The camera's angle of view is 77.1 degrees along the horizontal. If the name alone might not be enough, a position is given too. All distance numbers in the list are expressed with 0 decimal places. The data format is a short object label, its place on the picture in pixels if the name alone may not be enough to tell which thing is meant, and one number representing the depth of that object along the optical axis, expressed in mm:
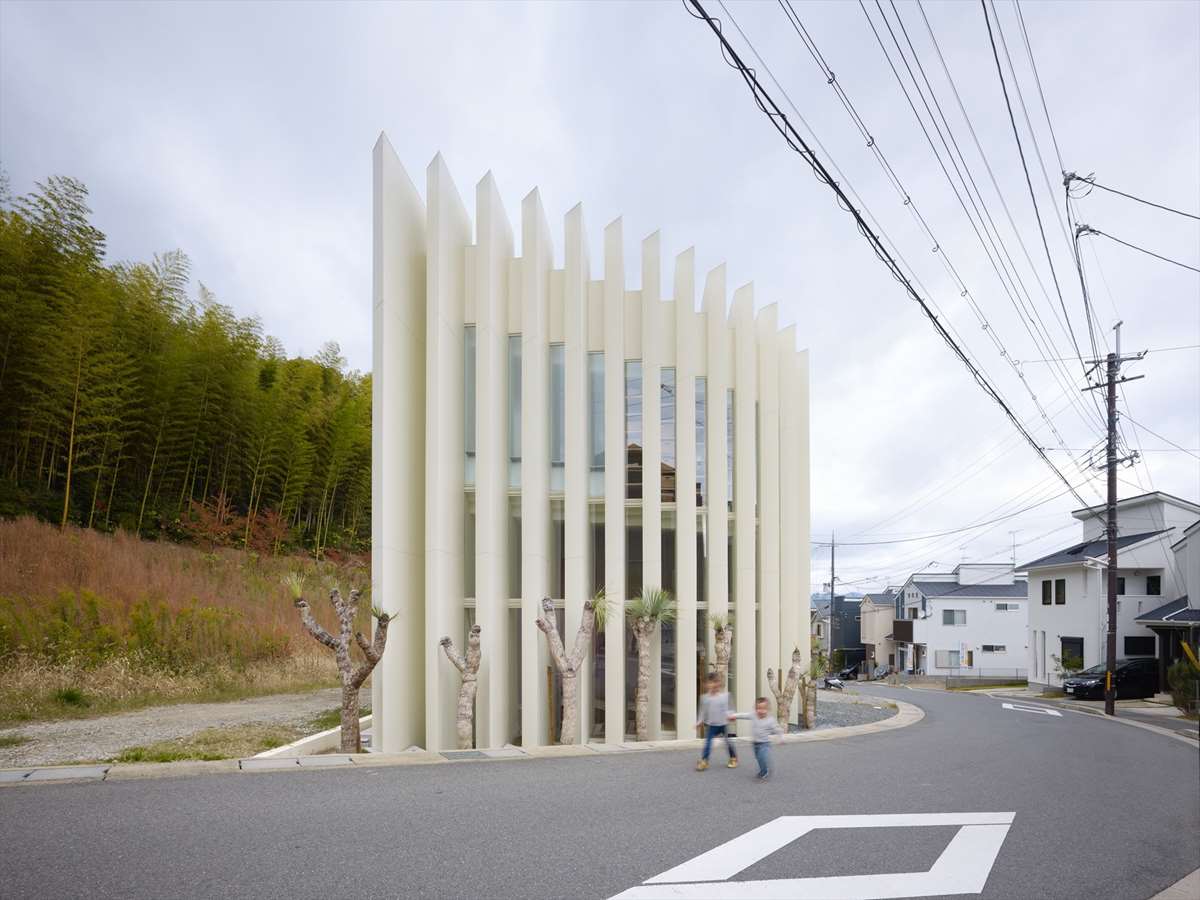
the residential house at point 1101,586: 30484
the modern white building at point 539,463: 12969
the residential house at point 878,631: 56188
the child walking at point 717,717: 9555
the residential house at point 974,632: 46094
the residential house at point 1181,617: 25500
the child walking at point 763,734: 8969
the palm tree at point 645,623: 13703
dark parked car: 27375
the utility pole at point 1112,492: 22125
